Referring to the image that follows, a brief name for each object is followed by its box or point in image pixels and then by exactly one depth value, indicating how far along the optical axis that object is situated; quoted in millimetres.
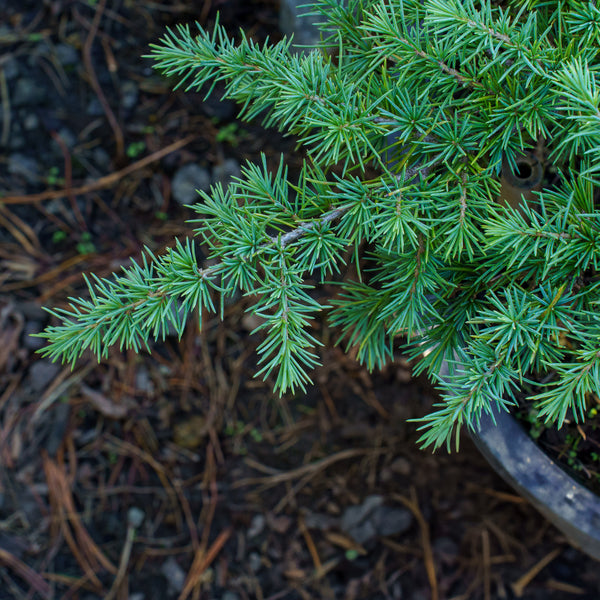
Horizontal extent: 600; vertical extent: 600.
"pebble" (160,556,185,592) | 1531
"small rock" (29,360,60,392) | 1615
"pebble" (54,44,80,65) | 1678
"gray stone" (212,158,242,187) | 1623
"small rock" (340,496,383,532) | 1517
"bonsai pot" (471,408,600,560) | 889
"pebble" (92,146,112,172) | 1672
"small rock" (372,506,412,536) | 1503
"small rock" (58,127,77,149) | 1676
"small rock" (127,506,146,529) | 1571
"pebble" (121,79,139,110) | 1666
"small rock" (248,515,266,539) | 1546
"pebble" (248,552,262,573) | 1531
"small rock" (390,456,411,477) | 1521
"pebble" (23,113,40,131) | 1687
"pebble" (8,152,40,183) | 1684
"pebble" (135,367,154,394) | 1596
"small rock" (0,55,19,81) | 1681
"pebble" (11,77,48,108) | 1687
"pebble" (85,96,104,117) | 1671
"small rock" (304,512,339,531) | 1532
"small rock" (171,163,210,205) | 1634
